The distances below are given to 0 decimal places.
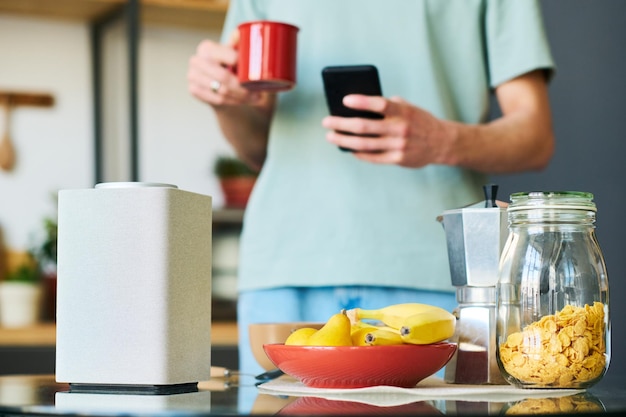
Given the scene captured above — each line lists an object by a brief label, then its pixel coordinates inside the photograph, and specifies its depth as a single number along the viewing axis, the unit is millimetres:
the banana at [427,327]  914
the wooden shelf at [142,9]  3148
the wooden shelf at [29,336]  2850
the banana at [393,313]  967
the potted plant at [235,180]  3203
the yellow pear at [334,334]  915
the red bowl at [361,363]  867
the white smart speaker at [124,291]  888
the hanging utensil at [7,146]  3201
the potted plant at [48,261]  3062
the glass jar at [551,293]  899
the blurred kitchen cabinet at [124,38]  3002
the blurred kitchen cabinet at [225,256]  3168
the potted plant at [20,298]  2969
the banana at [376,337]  918
